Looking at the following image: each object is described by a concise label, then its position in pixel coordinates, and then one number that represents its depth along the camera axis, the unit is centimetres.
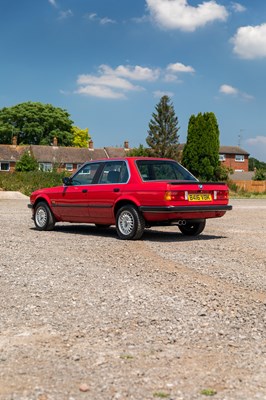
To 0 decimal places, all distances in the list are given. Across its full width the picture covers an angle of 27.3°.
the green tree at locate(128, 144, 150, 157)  7046
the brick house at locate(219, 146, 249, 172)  9581
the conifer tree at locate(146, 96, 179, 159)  8100
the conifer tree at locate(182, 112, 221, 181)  5956
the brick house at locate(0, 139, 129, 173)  8112
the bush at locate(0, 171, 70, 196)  3644
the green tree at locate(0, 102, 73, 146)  8712
